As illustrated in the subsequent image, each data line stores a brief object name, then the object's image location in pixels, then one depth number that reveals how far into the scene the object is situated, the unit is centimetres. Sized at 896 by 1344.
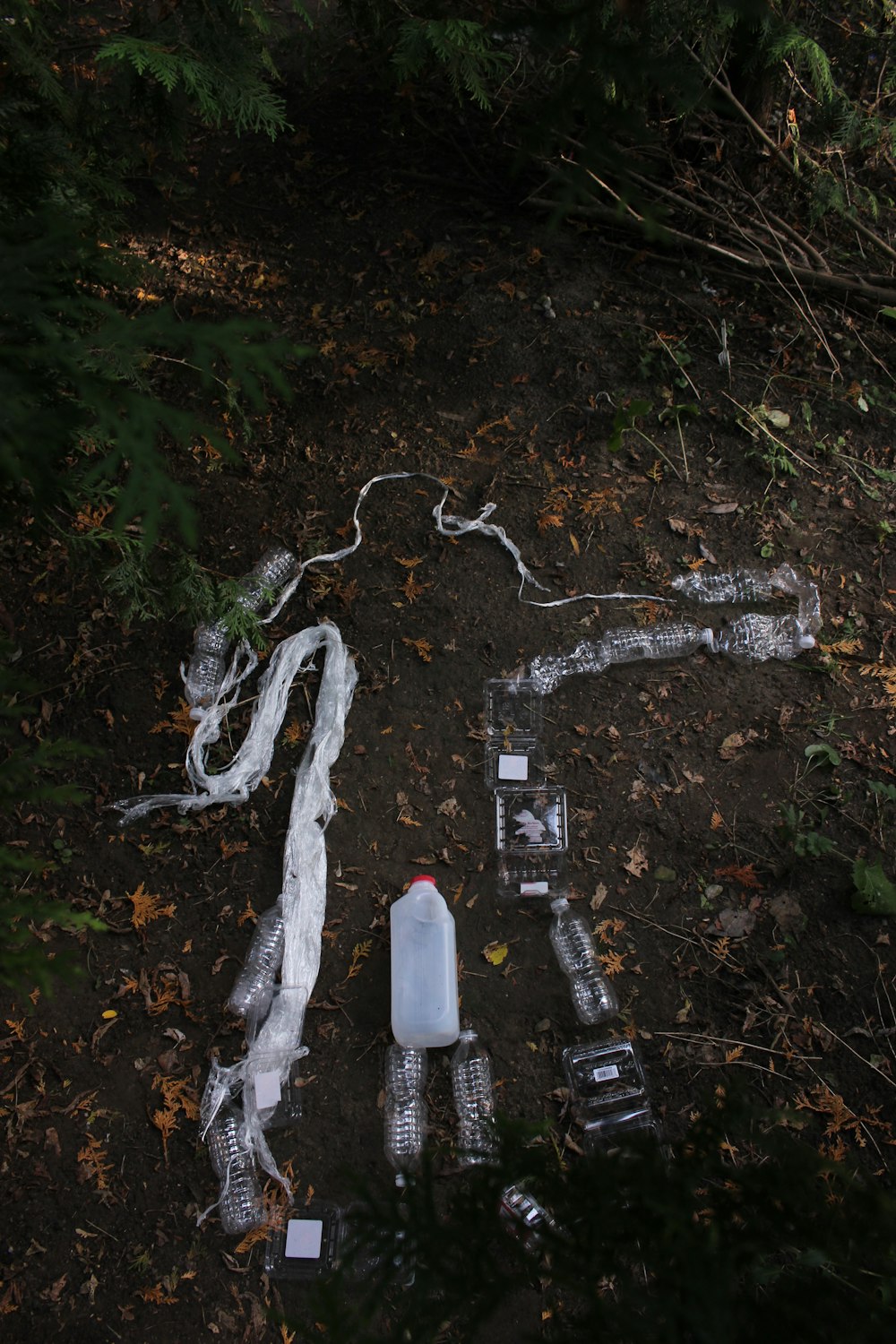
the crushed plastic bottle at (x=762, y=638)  374
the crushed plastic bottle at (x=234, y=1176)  287
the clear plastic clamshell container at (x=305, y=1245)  283
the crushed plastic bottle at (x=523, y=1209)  291
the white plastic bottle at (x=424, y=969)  308
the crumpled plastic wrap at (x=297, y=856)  304
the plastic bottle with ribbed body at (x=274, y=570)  374
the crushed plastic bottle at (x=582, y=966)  314
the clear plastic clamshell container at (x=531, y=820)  340
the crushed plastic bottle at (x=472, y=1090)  299
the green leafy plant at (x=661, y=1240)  166
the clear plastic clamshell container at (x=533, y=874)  332
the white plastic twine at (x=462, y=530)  383
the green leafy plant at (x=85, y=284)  190
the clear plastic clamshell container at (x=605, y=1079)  303
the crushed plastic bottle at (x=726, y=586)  385
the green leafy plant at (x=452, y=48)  336
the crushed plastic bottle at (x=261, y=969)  316
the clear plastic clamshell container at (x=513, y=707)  359
